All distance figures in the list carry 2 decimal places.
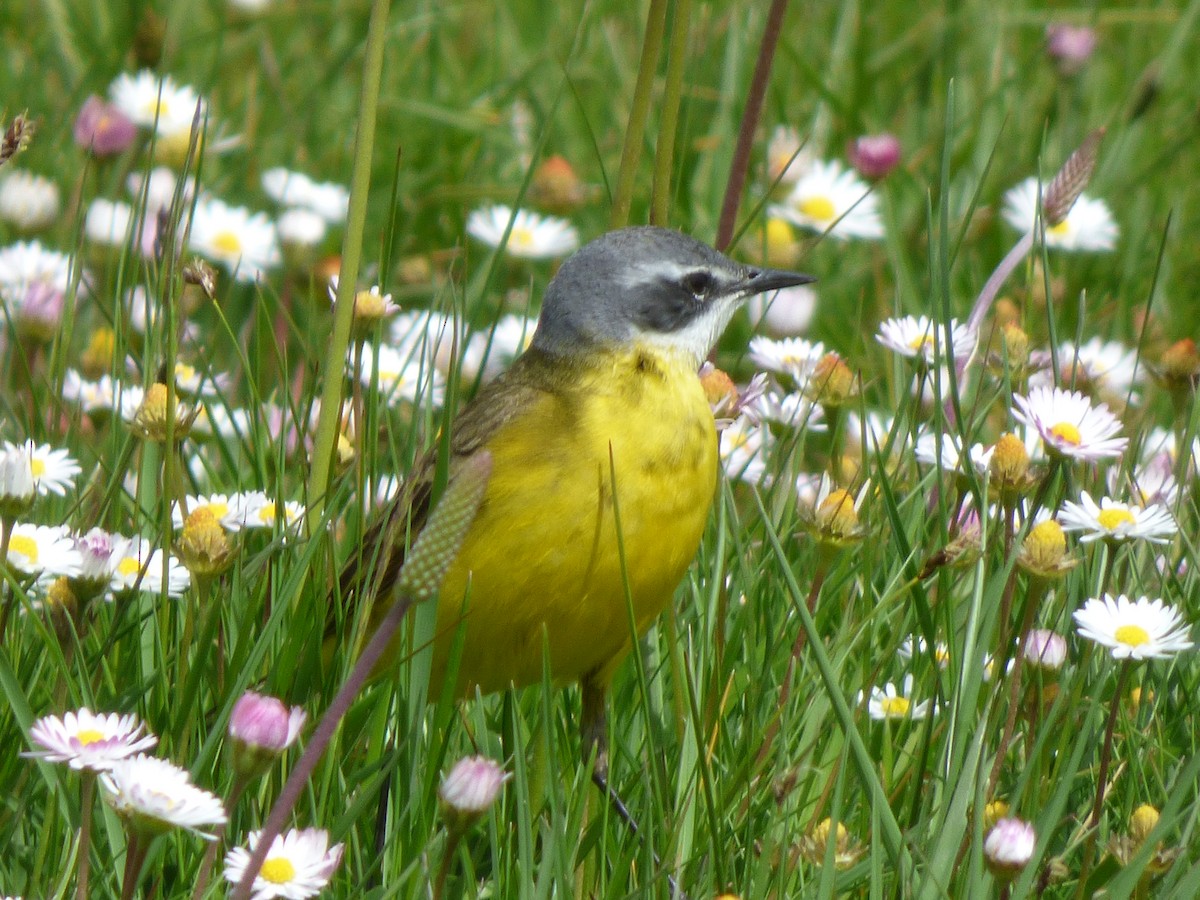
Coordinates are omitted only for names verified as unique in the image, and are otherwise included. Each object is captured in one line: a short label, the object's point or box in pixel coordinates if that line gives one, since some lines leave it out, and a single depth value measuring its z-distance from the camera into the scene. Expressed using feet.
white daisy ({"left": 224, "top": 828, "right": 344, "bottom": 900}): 15.47
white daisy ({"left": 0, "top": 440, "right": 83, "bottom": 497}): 24.16
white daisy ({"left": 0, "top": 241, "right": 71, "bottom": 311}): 34.37
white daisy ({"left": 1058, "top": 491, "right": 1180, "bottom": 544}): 20.18
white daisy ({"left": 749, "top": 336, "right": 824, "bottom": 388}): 28.55
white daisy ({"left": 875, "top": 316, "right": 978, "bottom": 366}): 24.63
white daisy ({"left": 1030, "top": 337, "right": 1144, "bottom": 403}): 27.43
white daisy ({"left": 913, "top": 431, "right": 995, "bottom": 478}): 22.06
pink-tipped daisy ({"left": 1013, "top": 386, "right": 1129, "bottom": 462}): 20.65
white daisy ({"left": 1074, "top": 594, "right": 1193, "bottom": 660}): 18.78
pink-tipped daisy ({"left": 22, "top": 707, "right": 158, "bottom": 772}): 14.80
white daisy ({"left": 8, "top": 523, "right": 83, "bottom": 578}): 19.95
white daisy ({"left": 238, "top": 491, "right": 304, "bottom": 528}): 24.14
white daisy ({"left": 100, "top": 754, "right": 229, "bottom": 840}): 14.11
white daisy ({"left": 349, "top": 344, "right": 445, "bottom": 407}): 29.14
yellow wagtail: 23.26
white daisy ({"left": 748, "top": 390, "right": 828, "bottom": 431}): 27.48
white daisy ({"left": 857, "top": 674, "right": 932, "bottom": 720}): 21.86
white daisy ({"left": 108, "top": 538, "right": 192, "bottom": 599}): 21.50
